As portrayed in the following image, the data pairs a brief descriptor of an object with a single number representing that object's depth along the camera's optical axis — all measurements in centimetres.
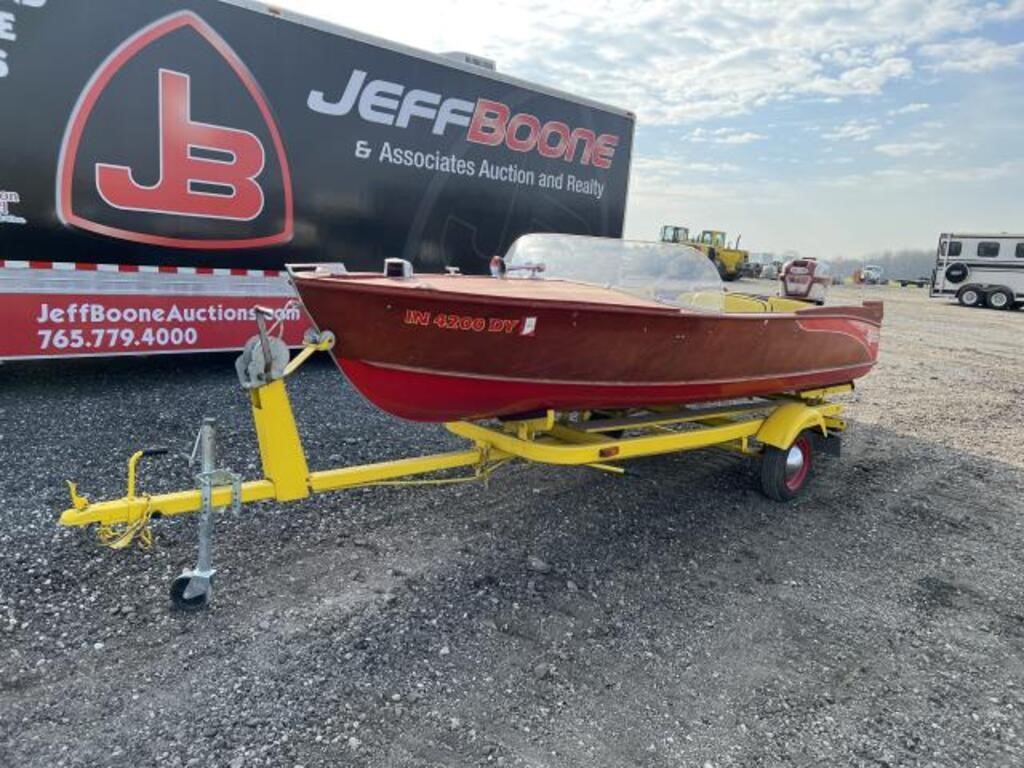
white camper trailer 2264
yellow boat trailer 270
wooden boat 306
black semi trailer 520
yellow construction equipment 3172
